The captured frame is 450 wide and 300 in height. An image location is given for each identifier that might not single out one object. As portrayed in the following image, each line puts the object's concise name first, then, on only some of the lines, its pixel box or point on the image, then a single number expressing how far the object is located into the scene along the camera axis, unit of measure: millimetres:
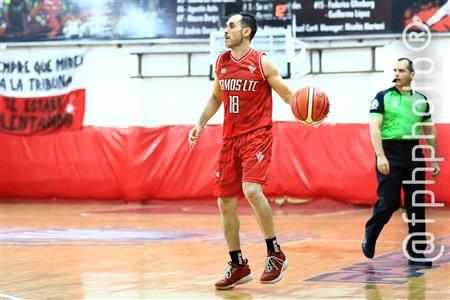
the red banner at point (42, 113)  37741
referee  16122
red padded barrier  33308
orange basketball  13754
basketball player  13640
